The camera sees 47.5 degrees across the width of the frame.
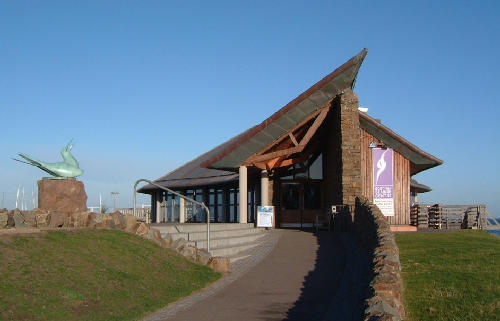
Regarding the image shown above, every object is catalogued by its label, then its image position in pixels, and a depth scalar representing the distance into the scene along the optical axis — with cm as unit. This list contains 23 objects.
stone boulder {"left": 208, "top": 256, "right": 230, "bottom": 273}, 1392
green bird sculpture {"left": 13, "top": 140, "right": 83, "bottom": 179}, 1508
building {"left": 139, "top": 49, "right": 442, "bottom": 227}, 2241
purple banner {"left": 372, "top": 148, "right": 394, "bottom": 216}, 2519
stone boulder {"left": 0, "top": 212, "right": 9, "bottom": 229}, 1109
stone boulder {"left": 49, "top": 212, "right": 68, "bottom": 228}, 1215
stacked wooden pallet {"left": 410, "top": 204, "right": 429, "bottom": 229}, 2861
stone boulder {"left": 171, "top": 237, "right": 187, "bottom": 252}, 1410
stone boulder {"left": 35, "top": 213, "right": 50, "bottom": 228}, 1180
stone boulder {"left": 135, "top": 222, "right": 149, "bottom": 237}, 1387
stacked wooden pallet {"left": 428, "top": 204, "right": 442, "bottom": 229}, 2872
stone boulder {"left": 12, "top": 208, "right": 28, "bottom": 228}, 1130
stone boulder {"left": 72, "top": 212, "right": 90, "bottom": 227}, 1291
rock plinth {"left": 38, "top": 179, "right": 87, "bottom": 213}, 1462
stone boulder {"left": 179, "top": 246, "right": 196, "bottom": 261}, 1405
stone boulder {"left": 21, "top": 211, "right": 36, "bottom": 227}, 1159
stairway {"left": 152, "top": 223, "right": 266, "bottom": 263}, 1555
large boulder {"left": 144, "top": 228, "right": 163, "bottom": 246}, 1389
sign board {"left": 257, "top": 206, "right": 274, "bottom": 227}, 2223
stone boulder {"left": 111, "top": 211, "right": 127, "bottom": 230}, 1360
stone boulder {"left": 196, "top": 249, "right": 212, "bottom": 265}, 1405
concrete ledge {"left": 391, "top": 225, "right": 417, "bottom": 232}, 2498
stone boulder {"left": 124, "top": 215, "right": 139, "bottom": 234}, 1379
